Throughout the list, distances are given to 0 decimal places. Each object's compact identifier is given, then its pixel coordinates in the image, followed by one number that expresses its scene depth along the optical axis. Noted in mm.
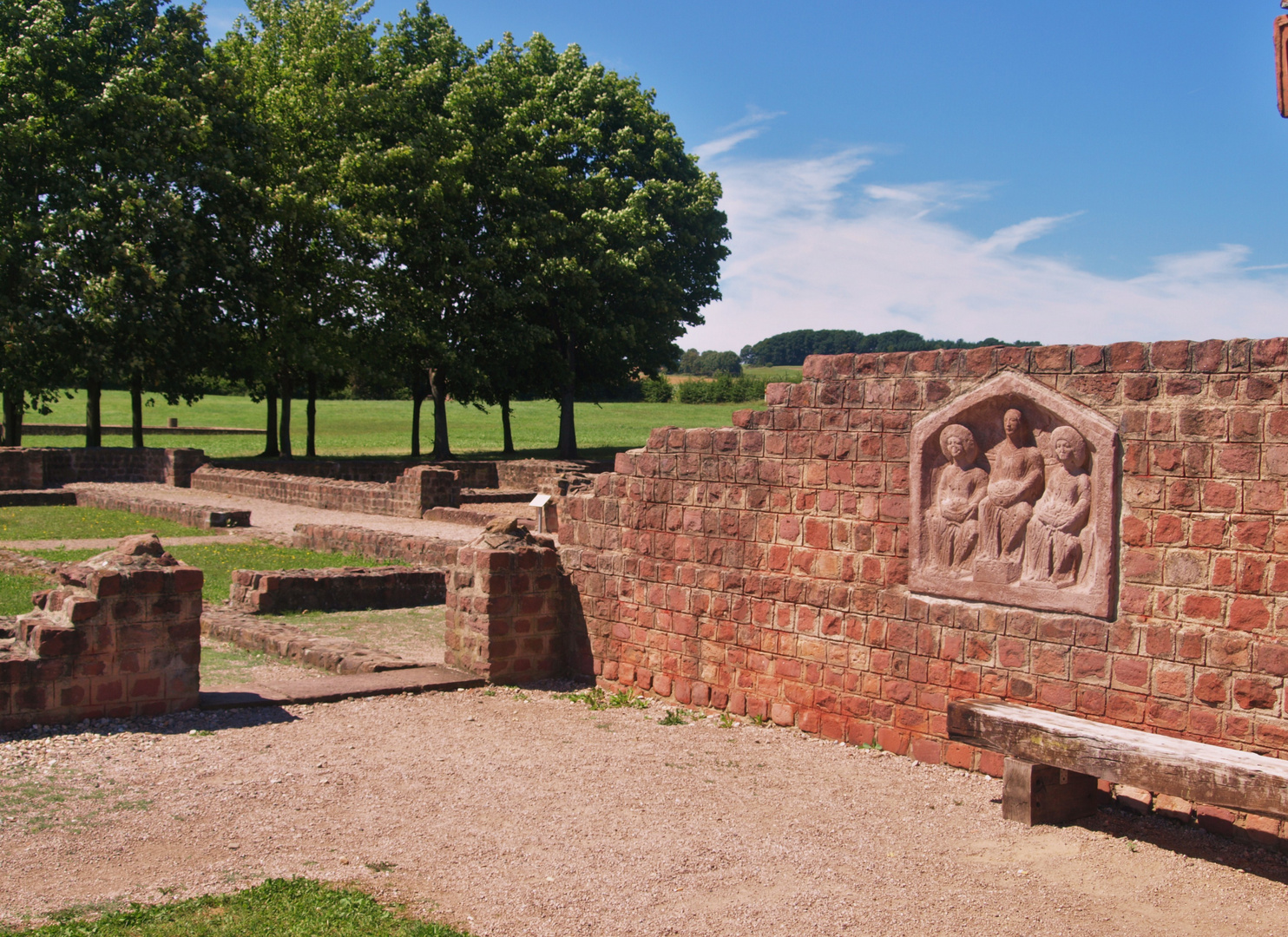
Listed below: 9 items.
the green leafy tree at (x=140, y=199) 28641
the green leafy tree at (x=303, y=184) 32125
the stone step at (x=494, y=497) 26094
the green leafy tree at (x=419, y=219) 31562
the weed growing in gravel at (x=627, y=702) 8453
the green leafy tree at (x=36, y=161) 28141
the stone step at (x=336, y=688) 7973
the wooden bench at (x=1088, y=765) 4844
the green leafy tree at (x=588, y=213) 33094
